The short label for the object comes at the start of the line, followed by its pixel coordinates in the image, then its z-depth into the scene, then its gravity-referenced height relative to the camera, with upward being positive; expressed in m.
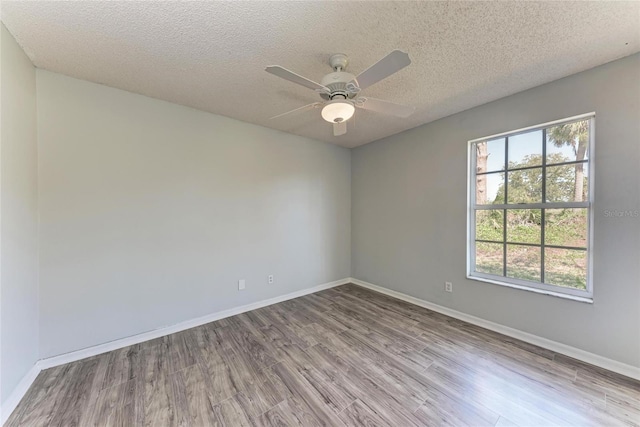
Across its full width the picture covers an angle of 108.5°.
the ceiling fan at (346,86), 1.38 +0.87
